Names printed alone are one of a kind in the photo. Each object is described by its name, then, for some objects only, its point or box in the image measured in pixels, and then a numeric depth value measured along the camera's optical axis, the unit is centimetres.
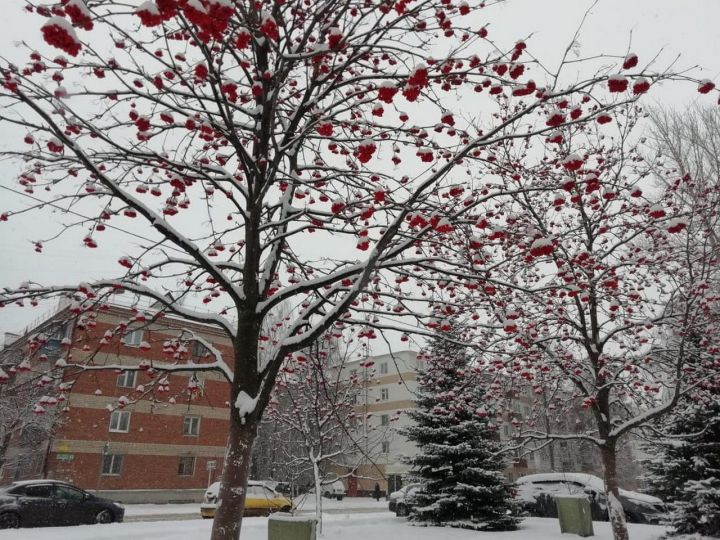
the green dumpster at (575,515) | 1184
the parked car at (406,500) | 1523
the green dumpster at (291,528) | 832
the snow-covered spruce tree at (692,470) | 1136
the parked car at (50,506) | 1317
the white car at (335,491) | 3338
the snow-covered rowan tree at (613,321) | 835
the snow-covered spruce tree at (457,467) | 1416
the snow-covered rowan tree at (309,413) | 1082
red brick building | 2319
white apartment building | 3769
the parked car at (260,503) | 1752
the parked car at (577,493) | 1483
